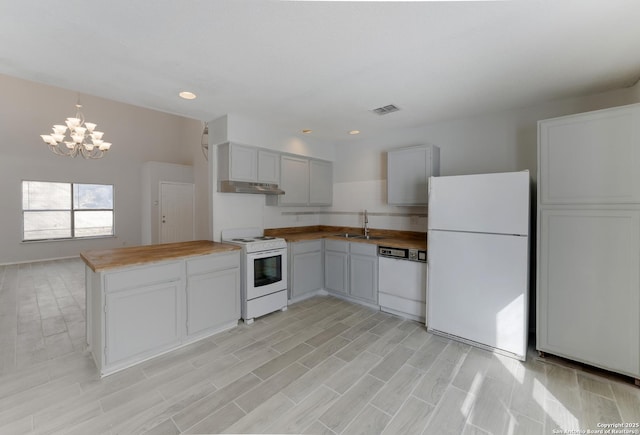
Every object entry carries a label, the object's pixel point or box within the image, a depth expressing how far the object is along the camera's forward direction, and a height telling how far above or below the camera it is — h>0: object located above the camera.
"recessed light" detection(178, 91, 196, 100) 2.69 +1.22
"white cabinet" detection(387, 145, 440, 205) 3.50 +0.59
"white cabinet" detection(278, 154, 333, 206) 4.08 +0.58
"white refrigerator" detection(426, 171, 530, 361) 2.46 -0.42
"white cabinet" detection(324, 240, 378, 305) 3.60 -0.73
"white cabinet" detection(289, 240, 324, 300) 3.76 -0.73
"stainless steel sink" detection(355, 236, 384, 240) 4.05 -0.31
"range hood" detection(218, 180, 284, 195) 3.37 +0.38
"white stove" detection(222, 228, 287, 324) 3.19 -0.68
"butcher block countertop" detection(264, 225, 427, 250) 3.46 -0.28
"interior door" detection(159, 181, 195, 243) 7.21 +0.14
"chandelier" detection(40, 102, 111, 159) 4.69 +1.56
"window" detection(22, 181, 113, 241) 6.38 +0.17
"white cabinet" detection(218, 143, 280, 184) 3.38 +0.70
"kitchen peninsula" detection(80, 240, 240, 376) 2.21 -0.75
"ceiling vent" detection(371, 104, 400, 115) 3.05 +1.24
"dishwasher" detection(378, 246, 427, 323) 3.19 -0.79
